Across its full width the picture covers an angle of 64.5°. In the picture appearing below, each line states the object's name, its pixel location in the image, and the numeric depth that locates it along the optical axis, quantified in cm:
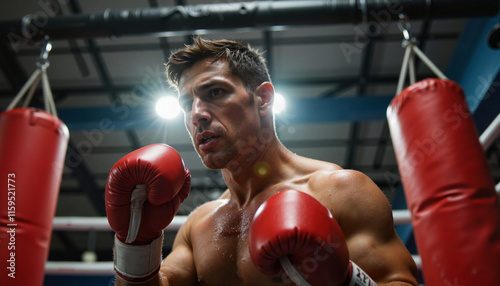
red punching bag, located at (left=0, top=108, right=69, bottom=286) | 170
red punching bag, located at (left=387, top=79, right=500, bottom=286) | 146
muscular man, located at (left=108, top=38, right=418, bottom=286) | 107
